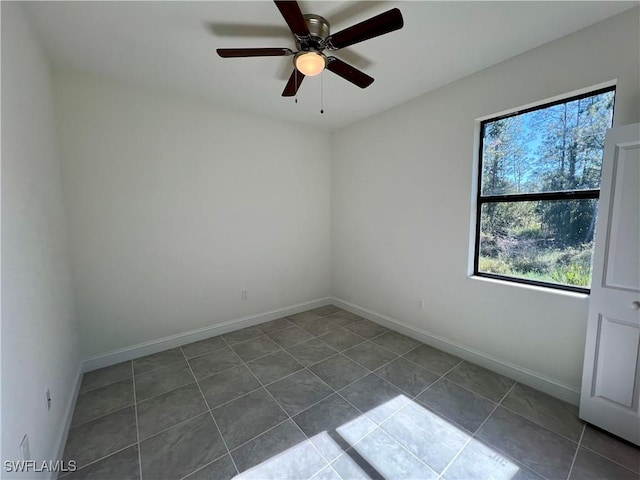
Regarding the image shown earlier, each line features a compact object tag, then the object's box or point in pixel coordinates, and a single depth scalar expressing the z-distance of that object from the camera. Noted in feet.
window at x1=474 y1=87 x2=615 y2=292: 6.31
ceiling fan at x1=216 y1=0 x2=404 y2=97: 4.51
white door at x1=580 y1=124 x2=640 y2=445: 5.14
